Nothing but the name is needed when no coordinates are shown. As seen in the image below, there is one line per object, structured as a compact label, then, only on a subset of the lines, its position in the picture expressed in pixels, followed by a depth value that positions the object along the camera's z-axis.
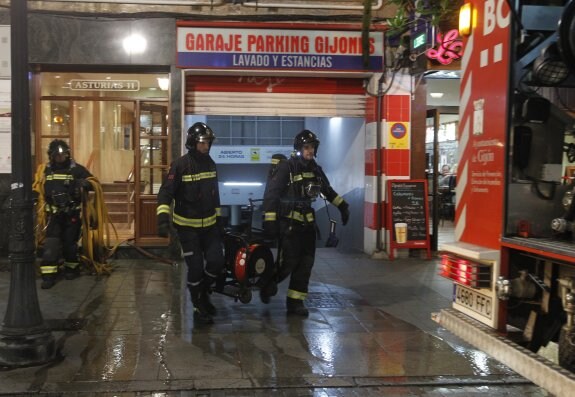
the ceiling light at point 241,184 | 15.50
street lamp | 4.94
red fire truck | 3.46
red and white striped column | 9.96
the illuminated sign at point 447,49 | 8.84
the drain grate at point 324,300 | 7.08
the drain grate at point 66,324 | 6.00
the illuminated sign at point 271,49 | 9.46
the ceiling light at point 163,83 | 9.75
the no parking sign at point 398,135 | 9.96
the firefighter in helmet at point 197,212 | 6.12
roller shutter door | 9.93
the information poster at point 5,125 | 9.12
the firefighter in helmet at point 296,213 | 6.38
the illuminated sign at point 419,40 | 8.78
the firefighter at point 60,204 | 7.81
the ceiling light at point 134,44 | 9.32
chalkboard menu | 9.92
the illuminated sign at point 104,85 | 9.61
